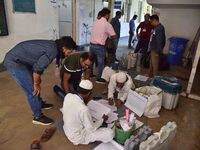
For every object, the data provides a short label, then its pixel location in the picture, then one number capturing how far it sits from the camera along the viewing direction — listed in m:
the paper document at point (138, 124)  2.18
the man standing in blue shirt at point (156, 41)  3.31
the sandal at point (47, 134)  1.93
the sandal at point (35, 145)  1.78
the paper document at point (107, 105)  2.53
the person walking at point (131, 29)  6.86
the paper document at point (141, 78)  3.71
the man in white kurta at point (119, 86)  2.51
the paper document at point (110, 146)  1.81
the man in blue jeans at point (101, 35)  3.13
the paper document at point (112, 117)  2.22
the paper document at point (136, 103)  2.42
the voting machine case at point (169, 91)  2.56
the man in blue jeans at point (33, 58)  1.77
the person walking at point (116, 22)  4.57
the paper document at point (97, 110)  2.19
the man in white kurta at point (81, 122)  1.68
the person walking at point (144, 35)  4.69
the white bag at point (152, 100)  2.38
